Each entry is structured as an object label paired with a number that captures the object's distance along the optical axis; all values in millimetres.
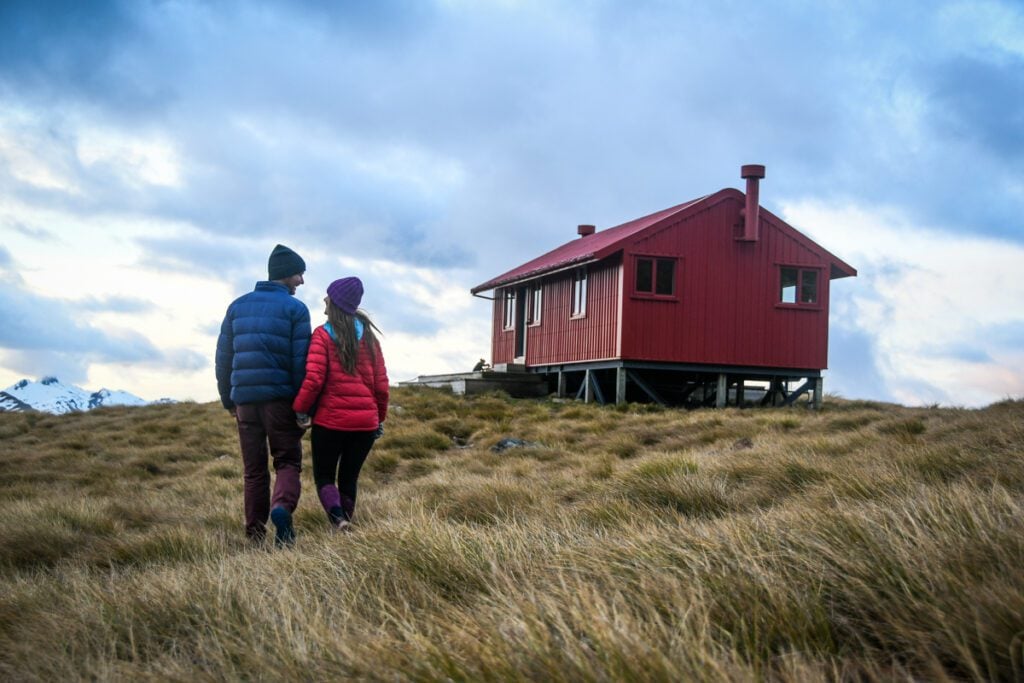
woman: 6160
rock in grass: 12717
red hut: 20656
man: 6195
